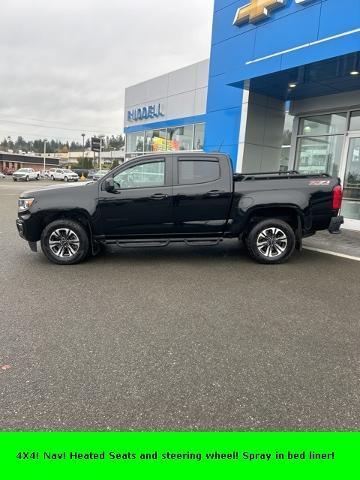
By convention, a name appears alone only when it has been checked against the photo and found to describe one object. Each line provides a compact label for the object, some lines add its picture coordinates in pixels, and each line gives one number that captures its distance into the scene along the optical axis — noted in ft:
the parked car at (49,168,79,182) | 167.65
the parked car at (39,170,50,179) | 183.09
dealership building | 29.09
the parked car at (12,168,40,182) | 151.02
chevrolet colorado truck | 21.18
